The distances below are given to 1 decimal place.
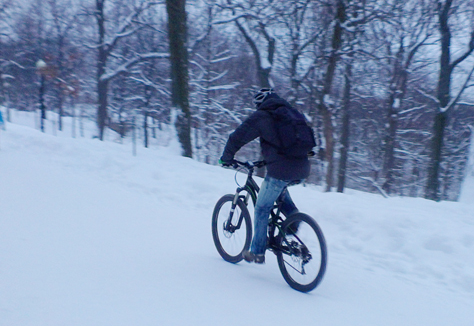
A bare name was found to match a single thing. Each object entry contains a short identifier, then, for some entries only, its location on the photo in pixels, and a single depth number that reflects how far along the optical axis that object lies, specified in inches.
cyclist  163.6
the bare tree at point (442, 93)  602.2
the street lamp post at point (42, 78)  809.2
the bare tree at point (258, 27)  591.2
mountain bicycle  159.7
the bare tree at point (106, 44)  795.4
